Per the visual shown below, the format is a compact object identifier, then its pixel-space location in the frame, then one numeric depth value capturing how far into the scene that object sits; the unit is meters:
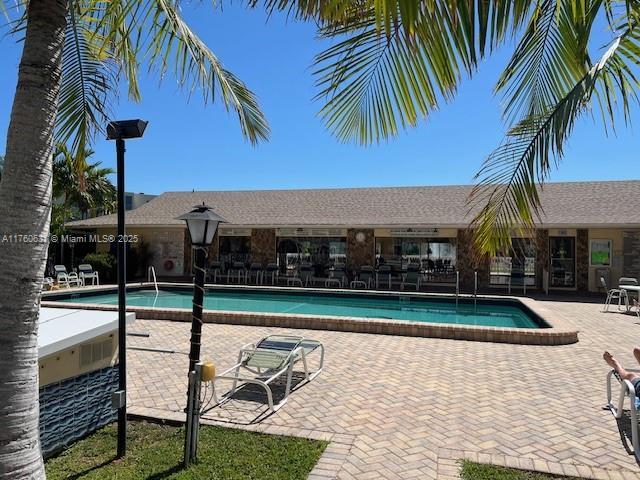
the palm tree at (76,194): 23.17
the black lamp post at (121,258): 4.08
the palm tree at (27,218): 2.42
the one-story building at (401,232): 18.52
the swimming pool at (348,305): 13.23
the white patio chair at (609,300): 13.01
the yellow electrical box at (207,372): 3.96
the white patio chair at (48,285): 16.98
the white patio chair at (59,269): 18.91
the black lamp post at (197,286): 3.92
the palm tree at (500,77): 2.08
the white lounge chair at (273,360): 5.47
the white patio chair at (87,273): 19.09
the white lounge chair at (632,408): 3.97
